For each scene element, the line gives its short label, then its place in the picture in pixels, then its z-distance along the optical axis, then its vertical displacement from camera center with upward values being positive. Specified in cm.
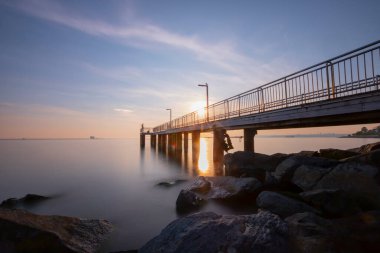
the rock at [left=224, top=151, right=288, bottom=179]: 1384 -111
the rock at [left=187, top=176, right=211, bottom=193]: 1134 -199
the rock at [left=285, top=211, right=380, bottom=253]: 452 -183
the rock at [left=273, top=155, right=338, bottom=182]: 908 -83
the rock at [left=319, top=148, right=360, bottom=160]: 1158 -56
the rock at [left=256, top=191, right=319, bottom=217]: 637 -166
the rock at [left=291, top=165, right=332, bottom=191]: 827 -116
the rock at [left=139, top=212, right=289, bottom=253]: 431 -171
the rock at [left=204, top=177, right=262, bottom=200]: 1009 -193
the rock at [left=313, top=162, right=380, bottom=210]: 684 -119
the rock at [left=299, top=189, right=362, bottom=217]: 641 -160
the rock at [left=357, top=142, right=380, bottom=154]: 1160 -27
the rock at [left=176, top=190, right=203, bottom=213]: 973 -233
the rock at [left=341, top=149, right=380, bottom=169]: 751 -52
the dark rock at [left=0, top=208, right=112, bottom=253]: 533 -204
